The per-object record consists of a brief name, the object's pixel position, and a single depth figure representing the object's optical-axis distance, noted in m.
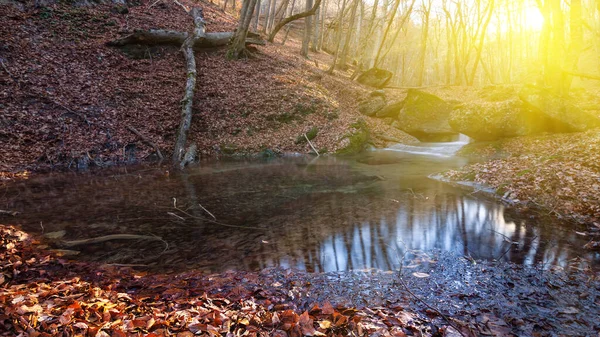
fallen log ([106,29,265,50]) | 16.78
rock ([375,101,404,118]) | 21.20
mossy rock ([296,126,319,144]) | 16.39
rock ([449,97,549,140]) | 14.41
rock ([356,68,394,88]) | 28.26
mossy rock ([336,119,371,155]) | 16.42
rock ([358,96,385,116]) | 21.66
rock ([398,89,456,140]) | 20.12
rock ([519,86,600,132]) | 13.23
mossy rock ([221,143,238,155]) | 15.05
